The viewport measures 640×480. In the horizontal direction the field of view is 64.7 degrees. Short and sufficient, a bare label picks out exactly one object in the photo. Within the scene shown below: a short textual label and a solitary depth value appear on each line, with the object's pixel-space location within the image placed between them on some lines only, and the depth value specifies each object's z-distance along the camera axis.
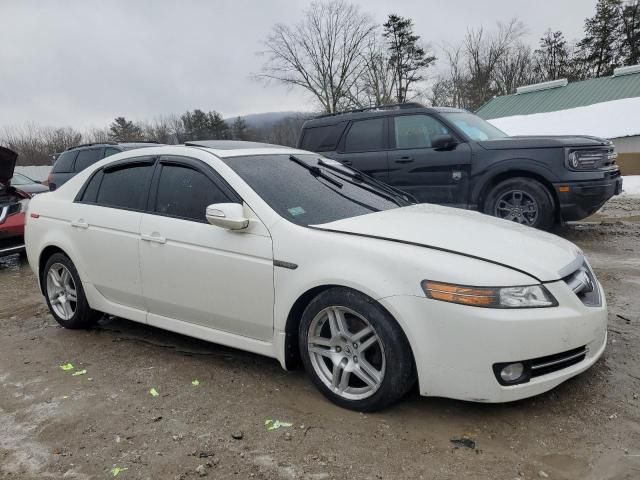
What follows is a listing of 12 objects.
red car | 7.41
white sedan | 2.62
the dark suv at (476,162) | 6.75
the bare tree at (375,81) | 50.41
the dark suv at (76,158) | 10.99
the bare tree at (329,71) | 49.84
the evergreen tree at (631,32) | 41.78
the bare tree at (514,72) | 52.53
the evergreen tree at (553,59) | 49.09
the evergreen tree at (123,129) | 62.70
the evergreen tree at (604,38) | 43.42
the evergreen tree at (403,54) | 50.25
